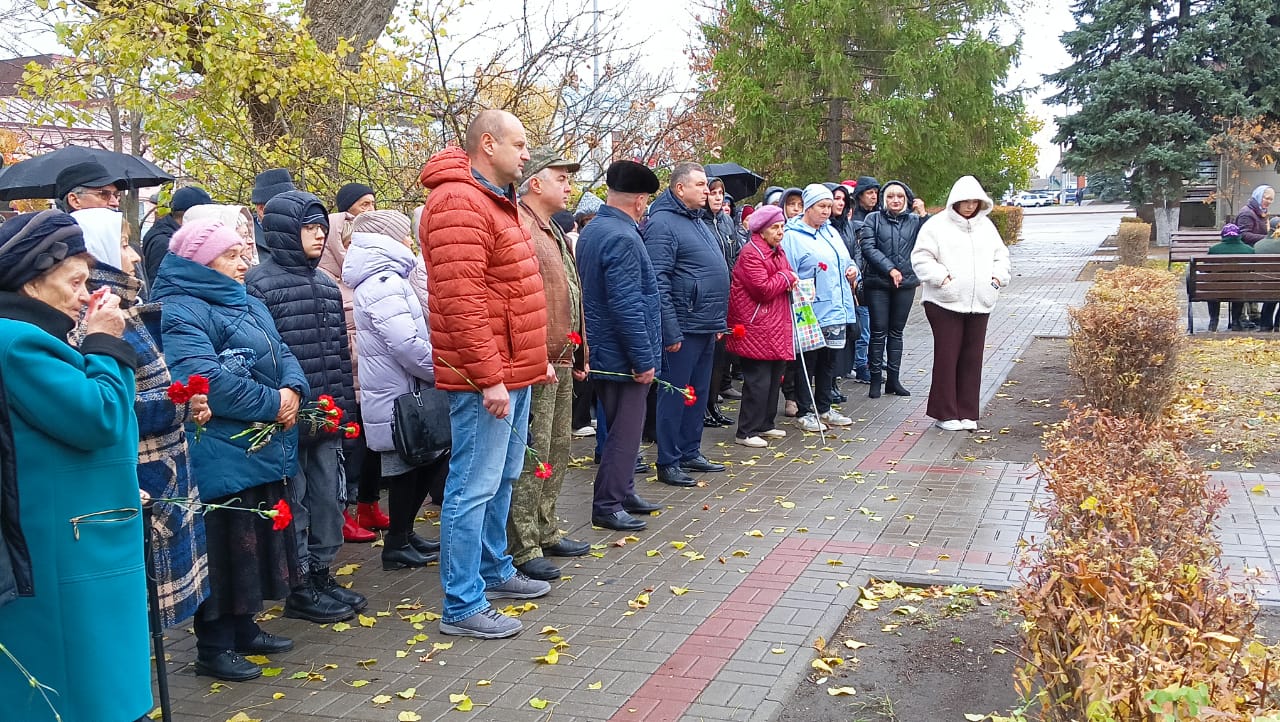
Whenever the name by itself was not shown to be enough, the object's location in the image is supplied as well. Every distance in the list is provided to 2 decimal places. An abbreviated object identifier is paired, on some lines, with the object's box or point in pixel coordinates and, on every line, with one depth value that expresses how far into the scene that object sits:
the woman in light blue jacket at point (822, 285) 9.61
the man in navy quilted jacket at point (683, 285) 7.65
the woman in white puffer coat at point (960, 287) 9.11
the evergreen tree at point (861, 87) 21.39
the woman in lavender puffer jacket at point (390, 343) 5.80
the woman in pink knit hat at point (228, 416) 4.54
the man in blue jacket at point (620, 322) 6.46
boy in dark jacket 5.18
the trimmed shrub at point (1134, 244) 23.94
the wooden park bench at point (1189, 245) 16.61
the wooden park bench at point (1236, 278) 13.50
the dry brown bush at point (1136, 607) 2.68
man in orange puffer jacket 4.75
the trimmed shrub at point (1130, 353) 8.04
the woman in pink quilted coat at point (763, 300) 8.55
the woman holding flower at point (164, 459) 3.99
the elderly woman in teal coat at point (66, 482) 3.15
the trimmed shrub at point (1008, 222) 32.97
